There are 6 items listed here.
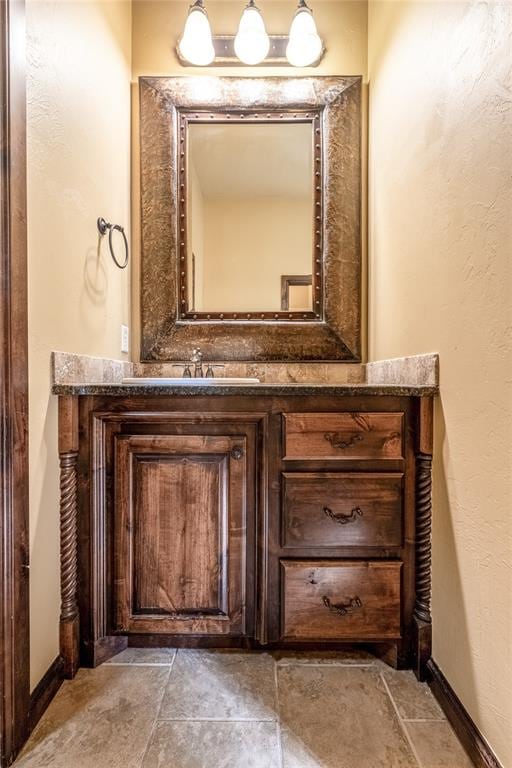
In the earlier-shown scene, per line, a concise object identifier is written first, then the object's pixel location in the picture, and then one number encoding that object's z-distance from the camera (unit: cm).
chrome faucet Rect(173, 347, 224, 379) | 178
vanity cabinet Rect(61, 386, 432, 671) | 118
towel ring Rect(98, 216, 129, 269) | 146
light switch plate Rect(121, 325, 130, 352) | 171
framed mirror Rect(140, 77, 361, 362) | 177
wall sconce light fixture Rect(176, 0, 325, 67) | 165
